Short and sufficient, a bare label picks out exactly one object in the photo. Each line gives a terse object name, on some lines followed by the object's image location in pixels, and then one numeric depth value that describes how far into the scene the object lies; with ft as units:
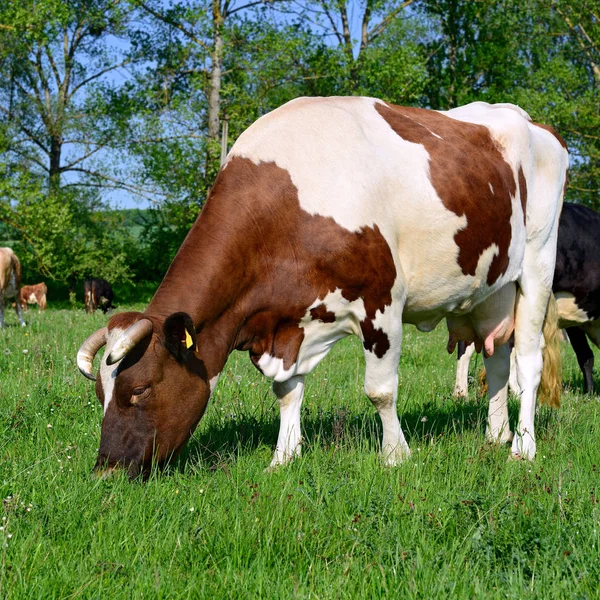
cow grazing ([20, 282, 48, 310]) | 111.45
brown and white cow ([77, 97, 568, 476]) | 15.15
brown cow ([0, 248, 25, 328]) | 64.88
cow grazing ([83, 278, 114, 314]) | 97.19
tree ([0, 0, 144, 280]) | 106.73
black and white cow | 29.53
